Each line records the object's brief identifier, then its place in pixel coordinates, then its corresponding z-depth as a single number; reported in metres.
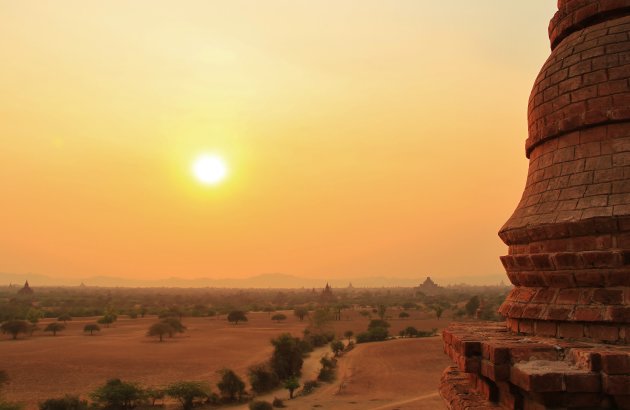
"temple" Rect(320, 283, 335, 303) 100.44
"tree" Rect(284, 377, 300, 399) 25.45
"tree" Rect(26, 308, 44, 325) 55.78
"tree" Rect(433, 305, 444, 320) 63.86
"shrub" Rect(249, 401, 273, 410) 22.25
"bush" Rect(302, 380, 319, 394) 26.52
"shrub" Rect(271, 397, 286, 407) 23.50
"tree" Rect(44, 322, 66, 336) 49.38
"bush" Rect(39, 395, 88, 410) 21.77
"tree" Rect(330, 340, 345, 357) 38.44
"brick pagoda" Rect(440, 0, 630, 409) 3.53
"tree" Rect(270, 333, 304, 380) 30.73
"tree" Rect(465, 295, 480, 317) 59.72
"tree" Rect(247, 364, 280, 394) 27.64
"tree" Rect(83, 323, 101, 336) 50.97
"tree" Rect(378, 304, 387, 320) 66.75
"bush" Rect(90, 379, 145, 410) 23.08
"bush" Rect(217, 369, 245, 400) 25.95
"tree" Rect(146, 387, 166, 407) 24.20
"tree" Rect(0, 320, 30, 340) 46.14
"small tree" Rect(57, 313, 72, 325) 61.84
